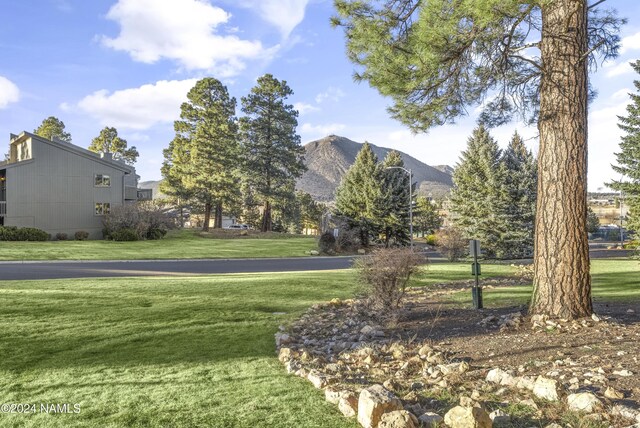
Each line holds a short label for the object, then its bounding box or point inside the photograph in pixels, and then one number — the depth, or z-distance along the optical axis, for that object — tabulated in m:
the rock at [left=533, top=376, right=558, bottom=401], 3.77
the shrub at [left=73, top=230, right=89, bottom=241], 34.47
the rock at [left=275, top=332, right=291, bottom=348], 6.45
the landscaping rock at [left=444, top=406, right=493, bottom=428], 3.16
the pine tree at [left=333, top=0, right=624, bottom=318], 6.53
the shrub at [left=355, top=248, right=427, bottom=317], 8.55
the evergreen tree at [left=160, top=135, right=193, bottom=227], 48.12
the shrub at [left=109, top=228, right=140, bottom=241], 33.94
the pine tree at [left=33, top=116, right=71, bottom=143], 58.84
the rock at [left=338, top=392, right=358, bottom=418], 3.69
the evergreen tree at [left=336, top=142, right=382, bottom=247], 35.16
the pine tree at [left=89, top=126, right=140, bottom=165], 59.50
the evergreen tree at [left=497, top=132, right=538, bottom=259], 29.34
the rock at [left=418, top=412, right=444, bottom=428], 3.34
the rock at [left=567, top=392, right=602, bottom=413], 3.48
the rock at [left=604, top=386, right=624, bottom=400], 3.70
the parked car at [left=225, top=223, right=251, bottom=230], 60.66
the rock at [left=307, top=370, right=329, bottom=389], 4.41
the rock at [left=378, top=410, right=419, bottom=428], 3.24
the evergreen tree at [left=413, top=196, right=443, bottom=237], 66.31
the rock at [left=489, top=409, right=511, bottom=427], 3.38
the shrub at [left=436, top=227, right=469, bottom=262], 27.00
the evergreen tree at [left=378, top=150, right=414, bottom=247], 35.09
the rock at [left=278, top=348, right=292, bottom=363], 5.50
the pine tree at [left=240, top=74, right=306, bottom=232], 46.56
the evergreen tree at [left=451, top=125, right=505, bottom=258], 29.77
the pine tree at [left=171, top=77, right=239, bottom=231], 46.69
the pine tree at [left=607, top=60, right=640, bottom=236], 25.92
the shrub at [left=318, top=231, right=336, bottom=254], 30.25
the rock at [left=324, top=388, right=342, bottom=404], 3.94
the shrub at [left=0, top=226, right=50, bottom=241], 29.80
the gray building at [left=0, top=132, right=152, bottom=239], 33.22
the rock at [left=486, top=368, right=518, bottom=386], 4.23
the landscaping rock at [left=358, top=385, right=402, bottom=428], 3.41
